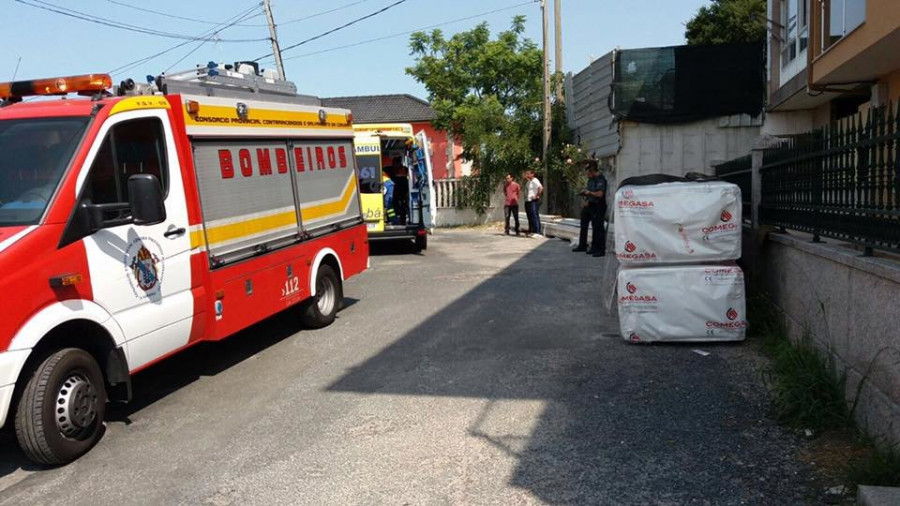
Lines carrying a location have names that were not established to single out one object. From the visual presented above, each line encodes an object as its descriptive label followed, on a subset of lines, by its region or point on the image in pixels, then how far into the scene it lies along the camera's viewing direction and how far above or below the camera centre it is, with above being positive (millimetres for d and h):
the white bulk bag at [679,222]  6855 -743
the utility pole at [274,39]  25922 +4961
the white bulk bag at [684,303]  6805 -1511
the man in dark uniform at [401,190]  16969 -545
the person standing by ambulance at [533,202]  18297 -1180
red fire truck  4547 -343
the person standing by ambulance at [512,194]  18781 -953
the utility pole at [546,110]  21438 +1337
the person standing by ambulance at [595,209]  13570 -1122
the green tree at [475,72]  31844 +4034
